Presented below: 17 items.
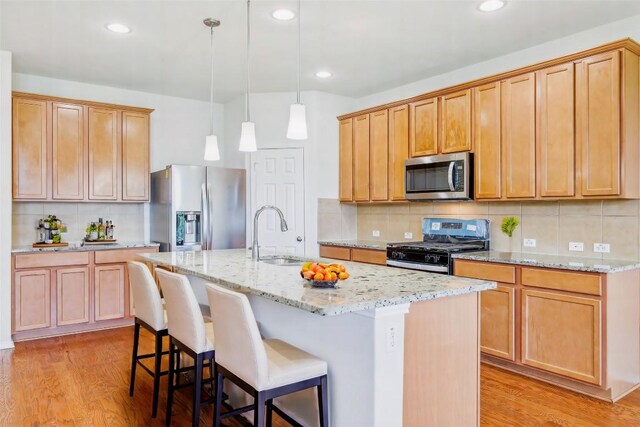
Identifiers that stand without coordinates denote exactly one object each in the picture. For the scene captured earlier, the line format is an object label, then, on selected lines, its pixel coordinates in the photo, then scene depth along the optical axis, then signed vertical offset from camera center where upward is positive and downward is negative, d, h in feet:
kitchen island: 6.16 -1.92
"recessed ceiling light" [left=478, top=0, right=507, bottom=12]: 10.33 +4.76
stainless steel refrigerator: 16.14 +0.21
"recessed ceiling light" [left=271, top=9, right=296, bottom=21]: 10.91 +4.82
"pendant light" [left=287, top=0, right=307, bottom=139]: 9.28 +1.85
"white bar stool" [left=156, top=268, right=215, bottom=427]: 7.71 -1.94
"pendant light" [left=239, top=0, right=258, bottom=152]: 10.31 +1.71
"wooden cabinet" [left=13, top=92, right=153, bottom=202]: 14.84 +2.21
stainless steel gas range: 12.94 -0.99
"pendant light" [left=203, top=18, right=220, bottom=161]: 11.37 +1.66
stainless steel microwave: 13.51 +1.11
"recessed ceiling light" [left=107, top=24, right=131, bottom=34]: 11.70 +4.83
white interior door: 17.74 +0.77
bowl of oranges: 6.86 -0.93
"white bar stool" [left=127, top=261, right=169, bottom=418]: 9.17 -1.93
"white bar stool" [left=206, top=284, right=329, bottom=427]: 6.15 -2.15
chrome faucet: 10.85 -0.85
